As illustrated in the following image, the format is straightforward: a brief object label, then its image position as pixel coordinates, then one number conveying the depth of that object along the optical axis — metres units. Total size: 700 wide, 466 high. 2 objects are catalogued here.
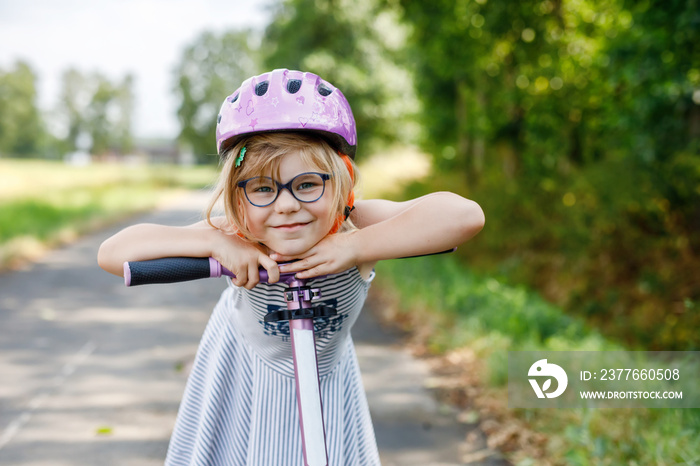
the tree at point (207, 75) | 51.31
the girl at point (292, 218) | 1.76
